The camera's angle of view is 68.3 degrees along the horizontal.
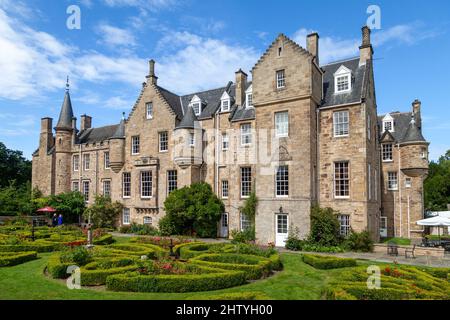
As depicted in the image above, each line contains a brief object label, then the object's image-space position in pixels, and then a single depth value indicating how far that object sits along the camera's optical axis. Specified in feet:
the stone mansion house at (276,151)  83.30
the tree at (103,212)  121.29
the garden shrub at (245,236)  86.02
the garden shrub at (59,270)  46.65
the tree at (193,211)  96.84
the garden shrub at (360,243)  77.46
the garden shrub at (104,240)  80.23
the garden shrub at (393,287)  36.04
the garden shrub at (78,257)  50.26
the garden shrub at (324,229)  78.23
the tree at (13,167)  204.85
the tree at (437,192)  177.17
